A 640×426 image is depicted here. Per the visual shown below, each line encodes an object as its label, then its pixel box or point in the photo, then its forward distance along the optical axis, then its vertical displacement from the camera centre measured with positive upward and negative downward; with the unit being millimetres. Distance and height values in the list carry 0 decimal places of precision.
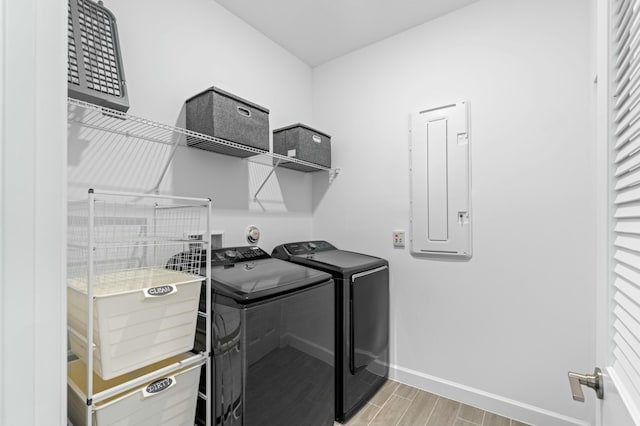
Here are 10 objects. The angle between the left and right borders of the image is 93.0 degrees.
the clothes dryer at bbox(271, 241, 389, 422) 1951 -731
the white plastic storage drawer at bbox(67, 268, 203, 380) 1079 -421
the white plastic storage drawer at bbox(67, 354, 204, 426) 1093 -726
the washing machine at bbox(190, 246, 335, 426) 1376 -658
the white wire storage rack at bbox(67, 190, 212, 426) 1075 -399
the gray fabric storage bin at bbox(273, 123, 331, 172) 2328 +542
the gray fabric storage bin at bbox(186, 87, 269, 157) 1695 +542
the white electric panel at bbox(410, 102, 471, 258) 2135 +228
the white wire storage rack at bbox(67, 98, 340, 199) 1378 +438
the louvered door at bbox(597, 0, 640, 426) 561 +4
